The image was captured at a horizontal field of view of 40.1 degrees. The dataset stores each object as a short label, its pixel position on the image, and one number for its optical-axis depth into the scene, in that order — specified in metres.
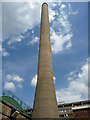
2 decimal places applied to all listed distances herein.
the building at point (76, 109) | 29.75
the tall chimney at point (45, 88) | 14.95
